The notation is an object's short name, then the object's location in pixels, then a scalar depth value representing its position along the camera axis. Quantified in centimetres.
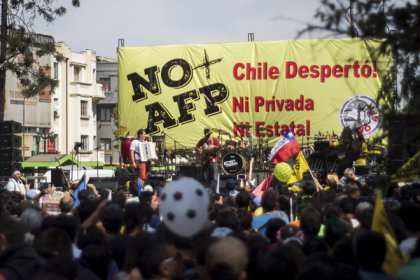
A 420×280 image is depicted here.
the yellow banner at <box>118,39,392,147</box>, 3453
